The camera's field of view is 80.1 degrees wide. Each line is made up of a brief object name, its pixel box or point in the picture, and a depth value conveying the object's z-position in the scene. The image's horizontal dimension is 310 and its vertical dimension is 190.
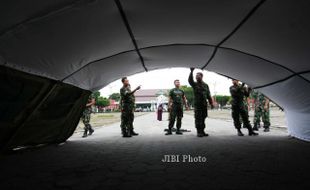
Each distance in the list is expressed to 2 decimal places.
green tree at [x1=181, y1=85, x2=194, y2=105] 66.71
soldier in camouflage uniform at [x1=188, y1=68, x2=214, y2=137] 5.76
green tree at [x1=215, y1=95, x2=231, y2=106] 75.86
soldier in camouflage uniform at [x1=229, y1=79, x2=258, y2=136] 5.66
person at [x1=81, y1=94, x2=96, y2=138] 6.47
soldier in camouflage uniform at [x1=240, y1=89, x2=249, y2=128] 5.88
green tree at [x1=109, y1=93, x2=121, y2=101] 91.02
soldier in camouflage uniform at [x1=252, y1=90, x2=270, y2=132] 6.14
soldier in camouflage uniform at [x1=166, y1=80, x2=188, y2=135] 6.33
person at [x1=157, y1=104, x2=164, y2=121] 10.88
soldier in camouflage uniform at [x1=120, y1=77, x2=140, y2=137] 6.00
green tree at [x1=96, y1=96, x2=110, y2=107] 71.08
